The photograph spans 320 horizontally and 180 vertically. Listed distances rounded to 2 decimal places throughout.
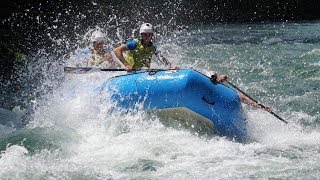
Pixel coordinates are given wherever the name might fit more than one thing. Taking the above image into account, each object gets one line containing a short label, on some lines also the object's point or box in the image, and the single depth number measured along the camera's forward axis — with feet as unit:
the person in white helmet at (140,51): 47.52
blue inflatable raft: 40.55
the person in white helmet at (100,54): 51.01
